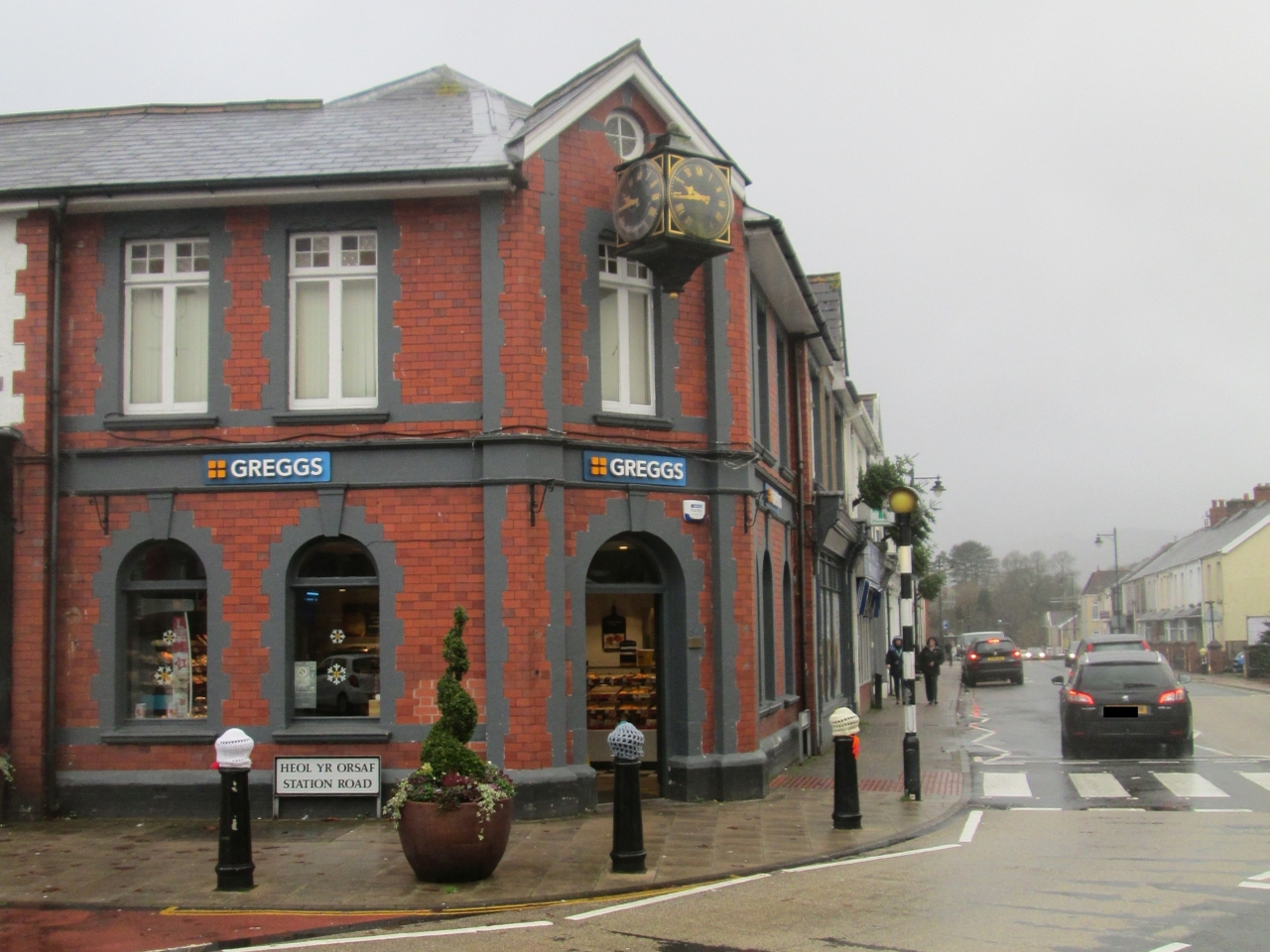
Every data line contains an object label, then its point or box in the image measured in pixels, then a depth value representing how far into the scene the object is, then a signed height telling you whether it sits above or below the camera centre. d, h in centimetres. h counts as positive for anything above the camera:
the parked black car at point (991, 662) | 3872 -189
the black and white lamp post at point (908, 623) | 1419 -23
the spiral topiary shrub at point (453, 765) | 973 -119
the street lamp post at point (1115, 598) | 7512 +1
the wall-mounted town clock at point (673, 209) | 1323 +421
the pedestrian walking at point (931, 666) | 3092 -157
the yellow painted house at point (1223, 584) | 6266 +62
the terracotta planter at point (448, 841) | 964 -175
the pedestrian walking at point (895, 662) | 3046 -145
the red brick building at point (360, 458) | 1329 +167
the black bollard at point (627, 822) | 1013 -172
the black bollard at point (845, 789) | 1234 -183
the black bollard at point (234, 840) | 966 -172
